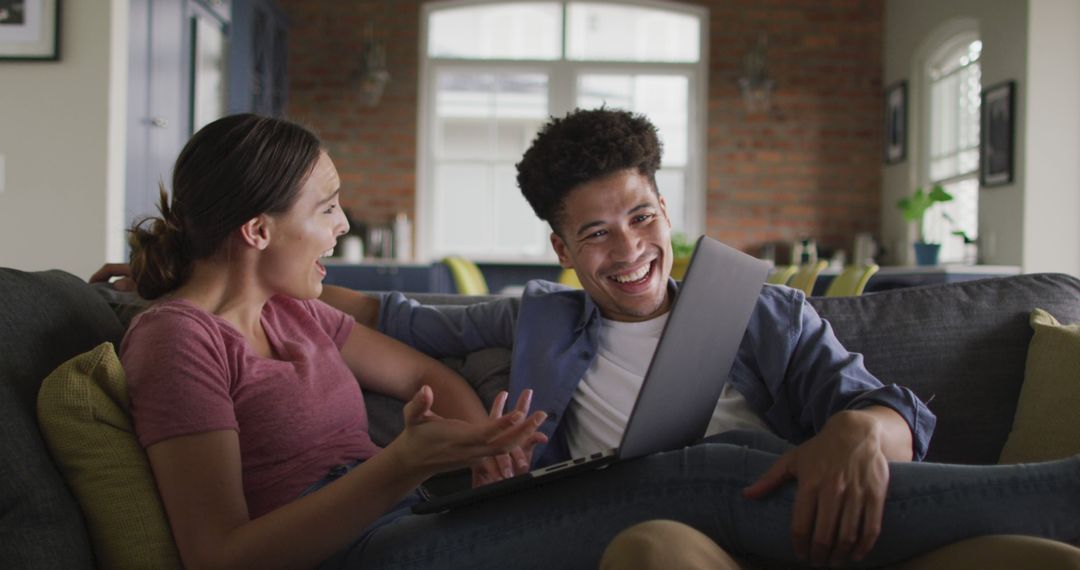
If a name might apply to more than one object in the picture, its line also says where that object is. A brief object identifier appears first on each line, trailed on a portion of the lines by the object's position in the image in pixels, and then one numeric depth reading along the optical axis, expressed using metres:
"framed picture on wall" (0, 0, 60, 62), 3.51
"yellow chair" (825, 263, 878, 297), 2.78
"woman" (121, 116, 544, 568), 1.15
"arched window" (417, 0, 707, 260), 6.92
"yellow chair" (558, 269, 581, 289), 4.08
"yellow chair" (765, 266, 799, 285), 3.06
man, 1.55
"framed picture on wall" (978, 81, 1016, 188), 4.80
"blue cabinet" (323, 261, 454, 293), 6.02
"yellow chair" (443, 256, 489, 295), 3.85
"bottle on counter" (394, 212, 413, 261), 6.70
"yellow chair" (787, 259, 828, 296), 2.99
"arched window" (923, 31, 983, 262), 5.56
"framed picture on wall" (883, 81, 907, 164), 6.35
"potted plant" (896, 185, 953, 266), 5.29
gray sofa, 1.80
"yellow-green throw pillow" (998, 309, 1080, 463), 1.65
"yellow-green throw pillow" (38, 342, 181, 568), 1.21
